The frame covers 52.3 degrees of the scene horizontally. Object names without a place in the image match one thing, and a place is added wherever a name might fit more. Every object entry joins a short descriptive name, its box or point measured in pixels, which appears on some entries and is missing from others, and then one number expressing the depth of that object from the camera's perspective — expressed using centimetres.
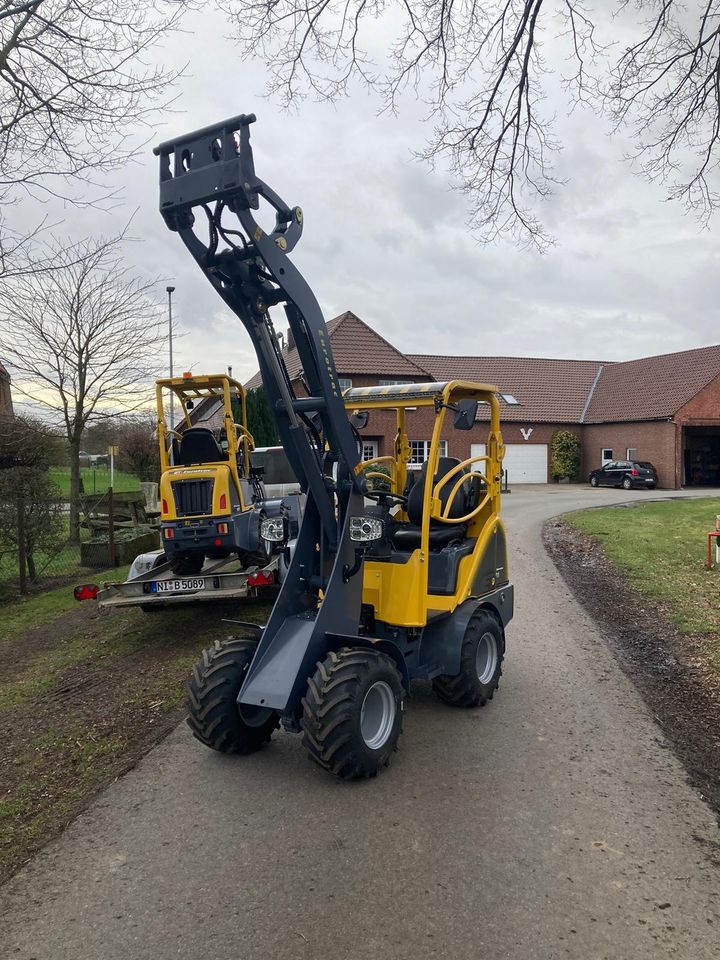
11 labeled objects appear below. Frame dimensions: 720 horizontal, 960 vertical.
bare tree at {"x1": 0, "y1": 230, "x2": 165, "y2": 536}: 1512
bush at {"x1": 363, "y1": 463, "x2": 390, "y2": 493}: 677
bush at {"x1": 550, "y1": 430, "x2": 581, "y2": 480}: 3741
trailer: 761
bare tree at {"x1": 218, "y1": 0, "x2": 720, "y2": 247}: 615
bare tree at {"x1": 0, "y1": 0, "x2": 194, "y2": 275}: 707
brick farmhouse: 3141
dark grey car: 3266
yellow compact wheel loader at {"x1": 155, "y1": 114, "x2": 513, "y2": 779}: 421
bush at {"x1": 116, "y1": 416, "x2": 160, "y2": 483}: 2989
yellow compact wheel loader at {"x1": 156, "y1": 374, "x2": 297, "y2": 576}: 870
